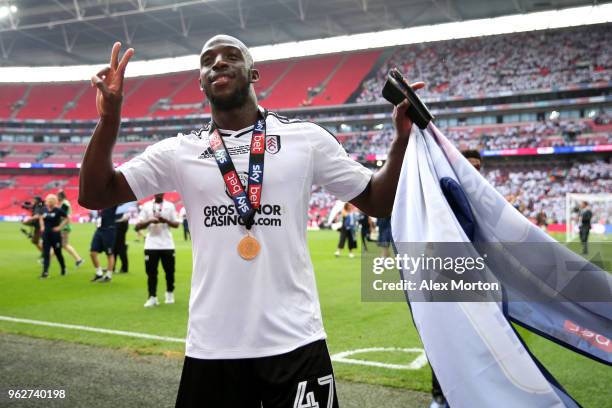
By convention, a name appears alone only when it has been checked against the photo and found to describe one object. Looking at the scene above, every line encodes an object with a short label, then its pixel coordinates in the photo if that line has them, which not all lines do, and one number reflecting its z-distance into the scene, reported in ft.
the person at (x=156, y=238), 28.35
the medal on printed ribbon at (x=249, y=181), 7.11
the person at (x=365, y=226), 59.84
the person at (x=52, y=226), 38.42
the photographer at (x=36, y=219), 47.03
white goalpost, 85.56
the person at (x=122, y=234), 39.60
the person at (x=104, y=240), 37.10
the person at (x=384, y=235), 45.60
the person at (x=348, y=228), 54.70
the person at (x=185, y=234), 80.48
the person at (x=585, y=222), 60.75
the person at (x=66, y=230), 42.04
